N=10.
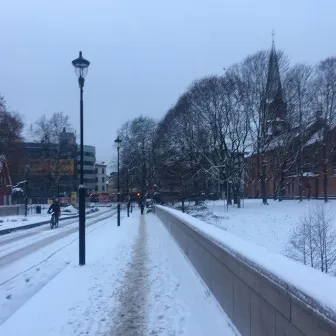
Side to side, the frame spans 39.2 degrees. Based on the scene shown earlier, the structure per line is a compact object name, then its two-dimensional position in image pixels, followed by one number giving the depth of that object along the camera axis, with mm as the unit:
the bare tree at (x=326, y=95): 46000
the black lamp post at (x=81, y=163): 11812
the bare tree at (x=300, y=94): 44906
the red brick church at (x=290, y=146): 45406
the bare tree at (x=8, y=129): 38594
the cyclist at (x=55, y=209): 28078
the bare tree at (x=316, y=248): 14883
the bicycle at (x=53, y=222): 27812
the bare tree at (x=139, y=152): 74938
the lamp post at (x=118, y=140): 30627
